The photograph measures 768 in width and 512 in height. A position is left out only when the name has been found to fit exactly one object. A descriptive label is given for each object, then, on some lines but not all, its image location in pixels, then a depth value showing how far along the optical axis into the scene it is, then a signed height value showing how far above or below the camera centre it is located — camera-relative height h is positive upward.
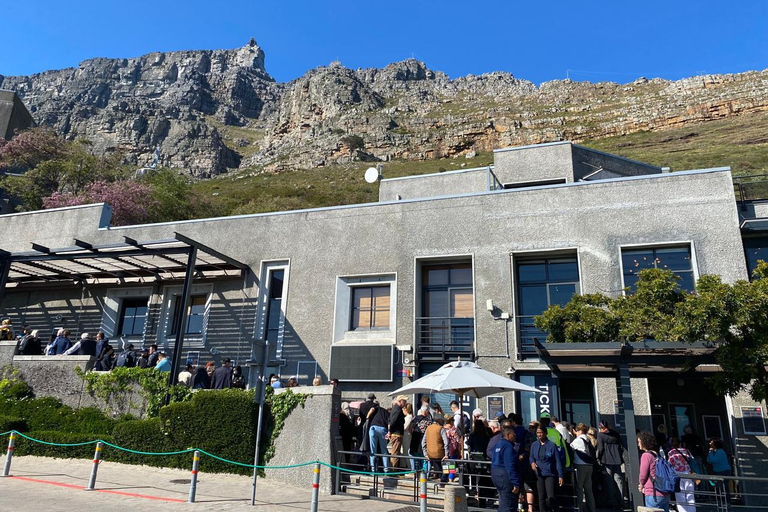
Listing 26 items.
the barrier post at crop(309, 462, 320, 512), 8.42 -1.19
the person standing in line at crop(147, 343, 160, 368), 15.59 +1.44
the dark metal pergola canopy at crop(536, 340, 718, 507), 9.77 +1.31
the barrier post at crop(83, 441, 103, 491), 10.43 -1.24
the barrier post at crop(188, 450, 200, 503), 9.59 -1.26
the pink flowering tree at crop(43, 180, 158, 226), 31.88 +12.21
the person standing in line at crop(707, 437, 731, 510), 11.73 -0.64
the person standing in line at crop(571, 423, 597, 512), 9.59 -0.76
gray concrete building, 15.13 +4.54
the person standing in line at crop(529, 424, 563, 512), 8.85 -0.72
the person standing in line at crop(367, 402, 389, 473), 11.31 -0.34
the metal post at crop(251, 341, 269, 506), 9.68 +0.39
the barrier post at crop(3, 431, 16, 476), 11.25 -1.15
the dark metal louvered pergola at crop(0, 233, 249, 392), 16.61 +4.91
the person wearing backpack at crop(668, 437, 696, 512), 8.60 -0.83
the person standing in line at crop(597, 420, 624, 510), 10.77 -0.70
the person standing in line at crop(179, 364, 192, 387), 15.02 +0.86
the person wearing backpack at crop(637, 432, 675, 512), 8.48 -0.78
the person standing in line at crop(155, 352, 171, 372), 15.12 +1.26
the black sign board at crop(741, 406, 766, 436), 12.98 +0.21
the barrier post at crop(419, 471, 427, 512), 7.86 -1.08
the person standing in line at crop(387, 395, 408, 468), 11.32 -0.24
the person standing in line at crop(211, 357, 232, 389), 14.35 +0.86
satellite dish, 26.04 +11.58
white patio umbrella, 10.35 +0.75
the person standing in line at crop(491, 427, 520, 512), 8.21 -0.80
